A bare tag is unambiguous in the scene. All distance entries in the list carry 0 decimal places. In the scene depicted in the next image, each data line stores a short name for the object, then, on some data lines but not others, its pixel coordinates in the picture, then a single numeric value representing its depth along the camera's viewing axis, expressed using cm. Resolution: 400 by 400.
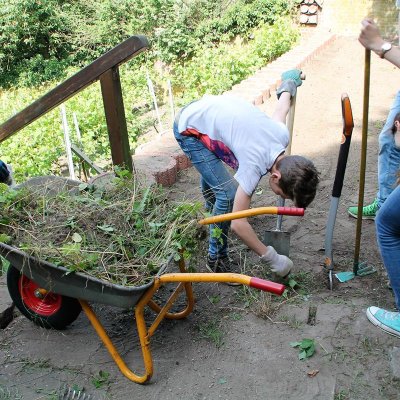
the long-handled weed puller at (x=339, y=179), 285
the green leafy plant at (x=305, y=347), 269
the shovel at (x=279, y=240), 327
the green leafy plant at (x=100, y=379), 264
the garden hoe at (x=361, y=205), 289
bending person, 271
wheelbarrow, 229
